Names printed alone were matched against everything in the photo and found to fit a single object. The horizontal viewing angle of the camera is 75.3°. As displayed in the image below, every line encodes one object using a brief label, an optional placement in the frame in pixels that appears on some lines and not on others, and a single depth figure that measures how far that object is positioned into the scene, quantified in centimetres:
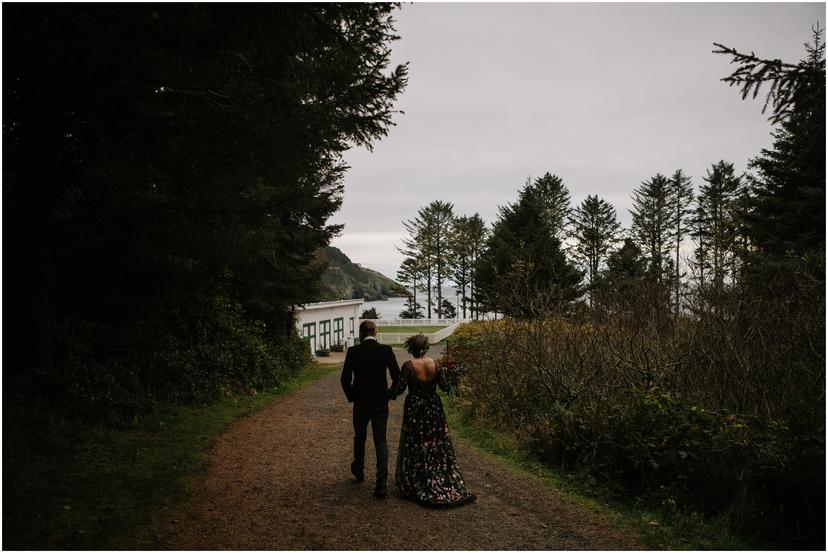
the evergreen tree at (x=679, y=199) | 4891
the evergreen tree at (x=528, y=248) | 2656
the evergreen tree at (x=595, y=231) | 5069
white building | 2844
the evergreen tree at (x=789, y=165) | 474
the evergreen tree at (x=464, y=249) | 5456
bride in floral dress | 591
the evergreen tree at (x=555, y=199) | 4888
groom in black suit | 628
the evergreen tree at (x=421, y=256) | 5547
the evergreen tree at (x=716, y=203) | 4290
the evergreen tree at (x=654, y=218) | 4922
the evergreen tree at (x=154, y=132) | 583
